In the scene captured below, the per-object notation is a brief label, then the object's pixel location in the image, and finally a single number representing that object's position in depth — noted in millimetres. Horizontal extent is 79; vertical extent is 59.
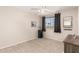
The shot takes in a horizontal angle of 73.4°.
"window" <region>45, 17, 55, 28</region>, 4663
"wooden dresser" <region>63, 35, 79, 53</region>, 1496
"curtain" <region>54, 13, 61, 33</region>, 3969
